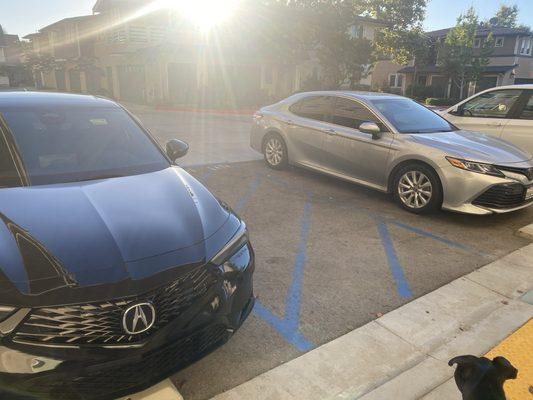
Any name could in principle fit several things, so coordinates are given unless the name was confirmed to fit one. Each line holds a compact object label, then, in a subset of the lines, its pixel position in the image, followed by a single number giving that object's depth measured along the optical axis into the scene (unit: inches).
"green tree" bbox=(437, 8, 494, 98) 1332.4
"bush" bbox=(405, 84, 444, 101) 1478.8
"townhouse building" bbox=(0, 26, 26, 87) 1609.3
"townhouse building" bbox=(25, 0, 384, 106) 965.8
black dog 65.9
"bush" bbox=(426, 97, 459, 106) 1233.4
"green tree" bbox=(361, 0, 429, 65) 1448.1
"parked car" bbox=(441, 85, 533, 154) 279.6
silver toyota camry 208.5
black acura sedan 75.0
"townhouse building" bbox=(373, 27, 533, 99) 1456.7
